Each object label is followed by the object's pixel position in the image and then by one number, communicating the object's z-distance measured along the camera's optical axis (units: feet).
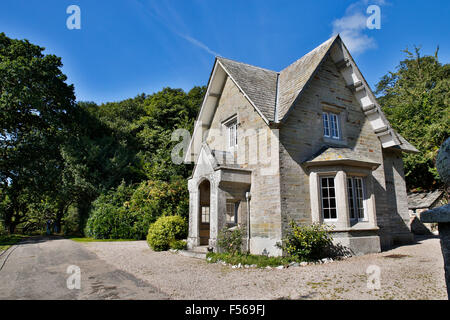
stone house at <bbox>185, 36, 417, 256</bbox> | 34.45
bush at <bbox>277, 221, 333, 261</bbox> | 31.04
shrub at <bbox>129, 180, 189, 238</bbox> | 61.16
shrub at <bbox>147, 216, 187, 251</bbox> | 42.78
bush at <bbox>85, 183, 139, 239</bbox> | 63.67
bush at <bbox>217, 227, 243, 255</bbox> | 34.24
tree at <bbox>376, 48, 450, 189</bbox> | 70.69
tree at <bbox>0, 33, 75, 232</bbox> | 62.28
